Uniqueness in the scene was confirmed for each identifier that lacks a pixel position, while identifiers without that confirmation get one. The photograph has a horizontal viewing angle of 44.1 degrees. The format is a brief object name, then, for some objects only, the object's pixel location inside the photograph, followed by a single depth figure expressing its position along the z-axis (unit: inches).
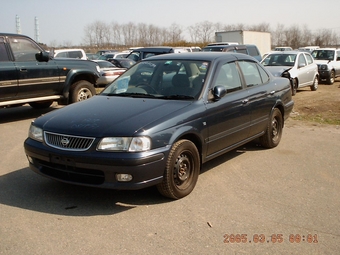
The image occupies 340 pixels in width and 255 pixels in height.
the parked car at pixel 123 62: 814.9
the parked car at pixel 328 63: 774.5
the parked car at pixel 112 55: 1051.3
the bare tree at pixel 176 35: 2751.0
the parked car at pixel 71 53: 798.5
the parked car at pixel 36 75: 371.9
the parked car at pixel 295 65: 603.4
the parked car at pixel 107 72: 709.3
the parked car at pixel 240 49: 723.4
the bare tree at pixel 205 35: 2667.3
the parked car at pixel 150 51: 633.0
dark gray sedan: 172.7
